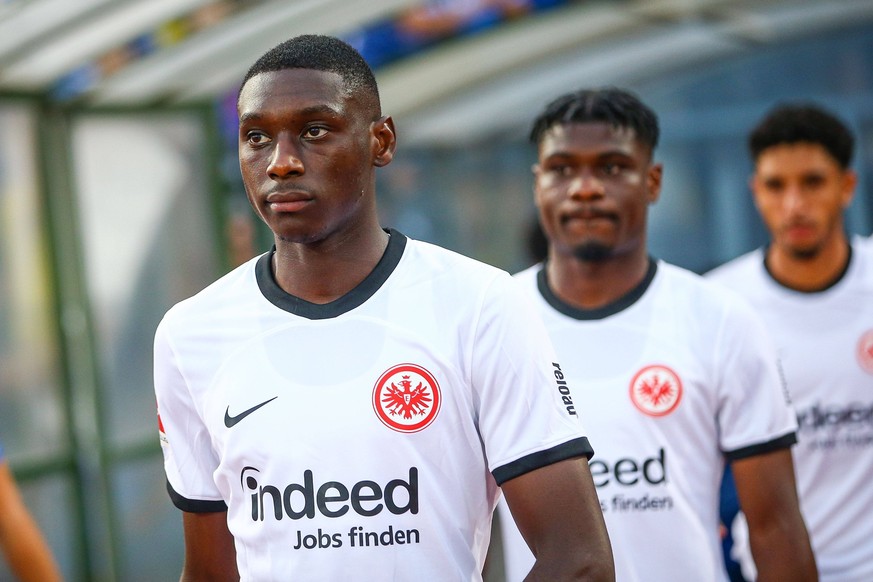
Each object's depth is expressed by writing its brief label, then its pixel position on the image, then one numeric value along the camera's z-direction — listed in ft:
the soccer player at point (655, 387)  23.16
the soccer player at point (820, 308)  28.09
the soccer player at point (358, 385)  16.16
